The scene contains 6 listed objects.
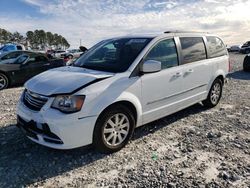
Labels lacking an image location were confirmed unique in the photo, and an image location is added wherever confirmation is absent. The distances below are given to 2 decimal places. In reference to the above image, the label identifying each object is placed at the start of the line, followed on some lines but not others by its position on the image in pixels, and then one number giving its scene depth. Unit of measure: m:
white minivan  2.50
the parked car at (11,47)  14.26
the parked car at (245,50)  25.31
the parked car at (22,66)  6.65
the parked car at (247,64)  9.37
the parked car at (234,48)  30.53
